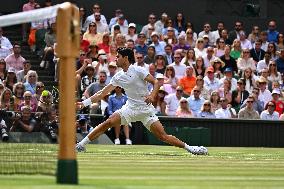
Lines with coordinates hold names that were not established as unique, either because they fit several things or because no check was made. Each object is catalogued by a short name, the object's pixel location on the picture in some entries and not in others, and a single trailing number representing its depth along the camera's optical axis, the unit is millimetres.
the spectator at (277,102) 26547
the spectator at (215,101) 25416
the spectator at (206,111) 25000
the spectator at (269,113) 25844
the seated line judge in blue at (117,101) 24062
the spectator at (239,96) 26531
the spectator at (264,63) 28641
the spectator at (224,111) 25516
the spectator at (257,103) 26328
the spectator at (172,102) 25261
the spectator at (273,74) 28000
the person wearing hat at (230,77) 26672
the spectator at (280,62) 29547
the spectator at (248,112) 25781
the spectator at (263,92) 26766
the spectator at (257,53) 29578
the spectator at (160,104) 25230
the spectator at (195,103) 25406
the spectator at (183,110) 24922
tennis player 17641
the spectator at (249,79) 27219
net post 9461
